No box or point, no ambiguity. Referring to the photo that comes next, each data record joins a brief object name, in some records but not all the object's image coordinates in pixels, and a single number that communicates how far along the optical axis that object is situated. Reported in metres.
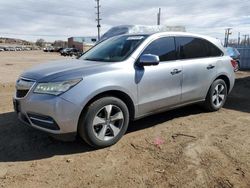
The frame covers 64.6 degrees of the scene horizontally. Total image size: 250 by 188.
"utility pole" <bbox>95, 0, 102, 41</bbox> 34.72
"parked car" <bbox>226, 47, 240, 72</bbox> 9.79
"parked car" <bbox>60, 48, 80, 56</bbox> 35.33
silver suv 2.62
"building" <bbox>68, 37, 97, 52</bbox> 57.21
